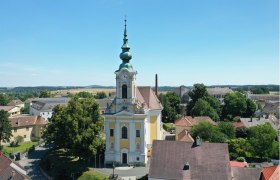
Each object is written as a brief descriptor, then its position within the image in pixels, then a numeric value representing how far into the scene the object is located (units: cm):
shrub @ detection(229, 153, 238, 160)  4416
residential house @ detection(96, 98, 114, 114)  9664
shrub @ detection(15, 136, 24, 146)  6203
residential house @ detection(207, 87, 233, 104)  13188
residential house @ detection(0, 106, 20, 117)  9386
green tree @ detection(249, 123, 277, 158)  4459
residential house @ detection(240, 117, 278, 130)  6275
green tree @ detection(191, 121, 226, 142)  4800
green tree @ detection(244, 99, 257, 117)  8131
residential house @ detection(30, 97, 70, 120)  9331
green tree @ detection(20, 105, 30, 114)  11446
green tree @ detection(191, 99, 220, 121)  7381
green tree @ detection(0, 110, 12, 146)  5650
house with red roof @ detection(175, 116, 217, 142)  5951
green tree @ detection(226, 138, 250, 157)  4568
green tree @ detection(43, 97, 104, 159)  4031
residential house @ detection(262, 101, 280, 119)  9194
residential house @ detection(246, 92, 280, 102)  14638
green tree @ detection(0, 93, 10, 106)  12156
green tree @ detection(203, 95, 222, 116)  8306
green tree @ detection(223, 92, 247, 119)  8025
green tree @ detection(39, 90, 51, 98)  15550
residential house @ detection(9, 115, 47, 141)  6538
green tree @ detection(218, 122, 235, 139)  5300
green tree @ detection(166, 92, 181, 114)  8806
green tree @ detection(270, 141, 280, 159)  4509
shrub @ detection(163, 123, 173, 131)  7271
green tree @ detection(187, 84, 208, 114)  8438
